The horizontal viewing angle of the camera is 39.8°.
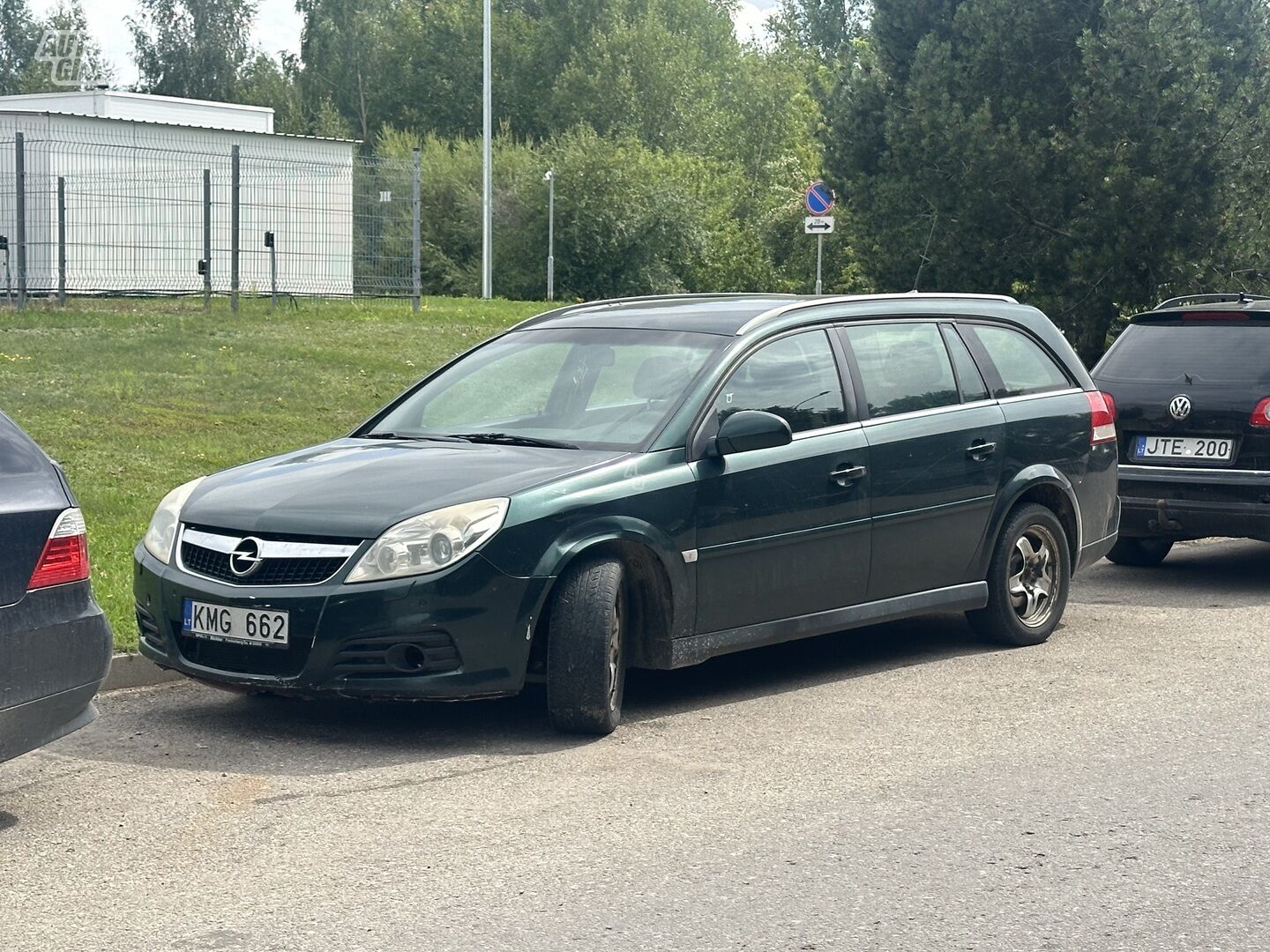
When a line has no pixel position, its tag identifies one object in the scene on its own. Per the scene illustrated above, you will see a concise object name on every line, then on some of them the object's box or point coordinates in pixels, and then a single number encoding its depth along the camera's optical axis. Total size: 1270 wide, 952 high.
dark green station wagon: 6.11
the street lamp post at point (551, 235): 46.88
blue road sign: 22.62
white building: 24.42
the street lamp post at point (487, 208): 40.75
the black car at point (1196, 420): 9.91
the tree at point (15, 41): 87.06
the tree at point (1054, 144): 20.25
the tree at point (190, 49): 77.88
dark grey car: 4.93
